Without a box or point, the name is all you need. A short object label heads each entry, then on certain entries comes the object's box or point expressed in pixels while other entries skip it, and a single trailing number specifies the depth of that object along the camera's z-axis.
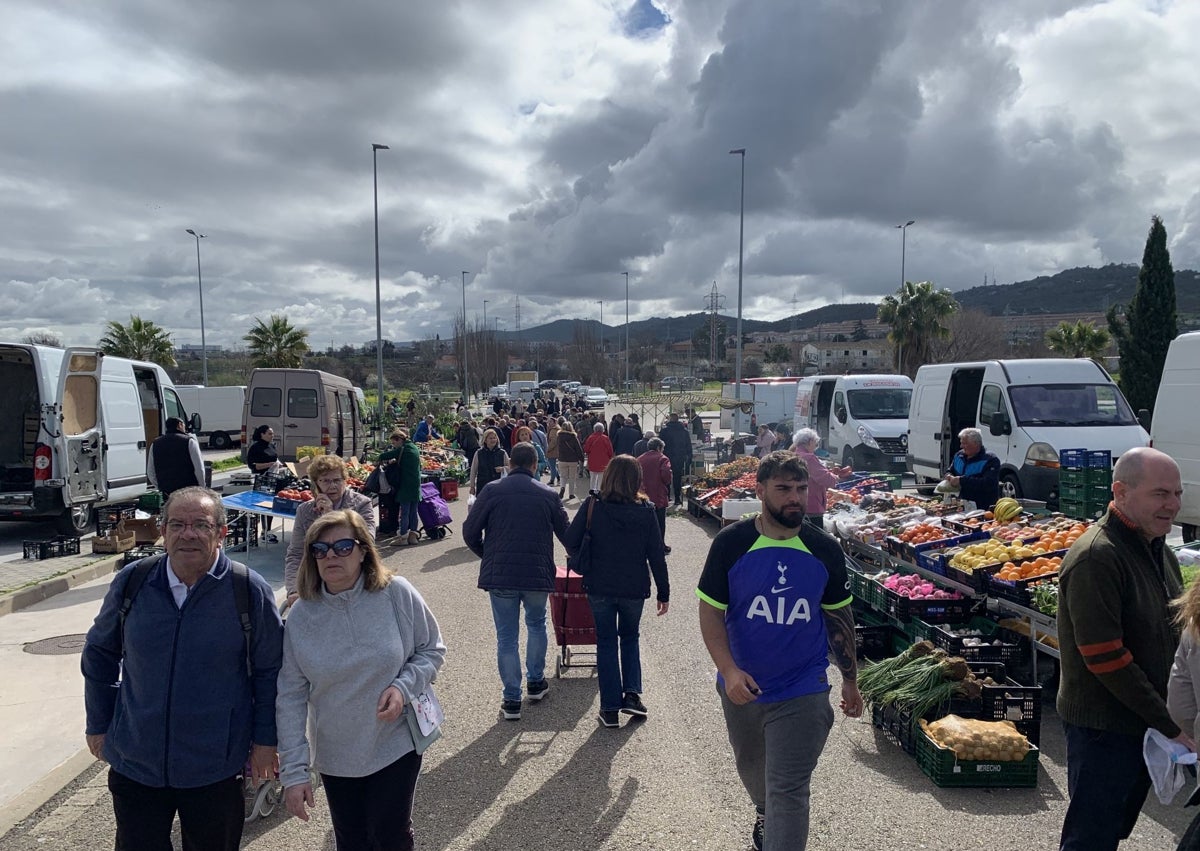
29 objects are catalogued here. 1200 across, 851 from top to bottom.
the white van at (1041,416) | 12.66
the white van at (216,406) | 34.16
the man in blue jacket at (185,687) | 2.83
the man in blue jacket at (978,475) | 9.15
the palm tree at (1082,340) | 37.56
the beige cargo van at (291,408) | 17.89
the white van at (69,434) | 11.18
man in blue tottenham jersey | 3.33
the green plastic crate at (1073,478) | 9.25
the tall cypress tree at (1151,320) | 31.59
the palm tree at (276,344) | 40.25
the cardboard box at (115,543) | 10.80
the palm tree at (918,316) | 39.69
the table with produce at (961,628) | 4.67
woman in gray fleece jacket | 2.96
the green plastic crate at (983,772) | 4.60
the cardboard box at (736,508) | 12.09
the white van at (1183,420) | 10.15
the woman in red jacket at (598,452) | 15.00
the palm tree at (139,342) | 39.66
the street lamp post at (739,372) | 29.31
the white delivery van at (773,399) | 30.55
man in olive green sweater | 2.96
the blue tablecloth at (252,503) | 9.82
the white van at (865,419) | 19.08
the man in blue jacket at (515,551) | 5.57
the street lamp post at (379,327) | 29.76
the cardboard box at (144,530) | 10.83
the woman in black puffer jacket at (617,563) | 5.43
